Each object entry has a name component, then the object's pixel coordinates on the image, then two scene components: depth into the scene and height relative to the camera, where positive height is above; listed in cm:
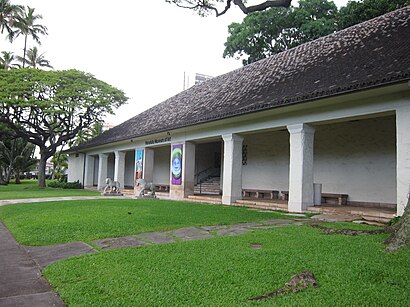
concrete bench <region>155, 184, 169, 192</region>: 2261 -84
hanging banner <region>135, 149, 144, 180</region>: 1966 +64
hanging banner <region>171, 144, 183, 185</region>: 1653 +55
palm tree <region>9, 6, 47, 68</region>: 3033 +1307
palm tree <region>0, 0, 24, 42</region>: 2620 +1201
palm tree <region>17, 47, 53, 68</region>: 3434 +1125
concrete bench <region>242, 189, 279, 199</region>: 1544 -69
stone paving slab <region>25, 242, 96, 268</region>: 471 -119
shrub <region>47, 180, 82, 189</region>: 2742 -105
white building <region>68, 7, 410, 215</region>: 881 +202
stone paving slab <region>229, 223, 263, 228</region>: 723 -101
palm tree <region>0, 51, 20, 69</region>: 3266 +1059
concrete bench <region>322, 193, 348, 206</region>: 1250 -66
